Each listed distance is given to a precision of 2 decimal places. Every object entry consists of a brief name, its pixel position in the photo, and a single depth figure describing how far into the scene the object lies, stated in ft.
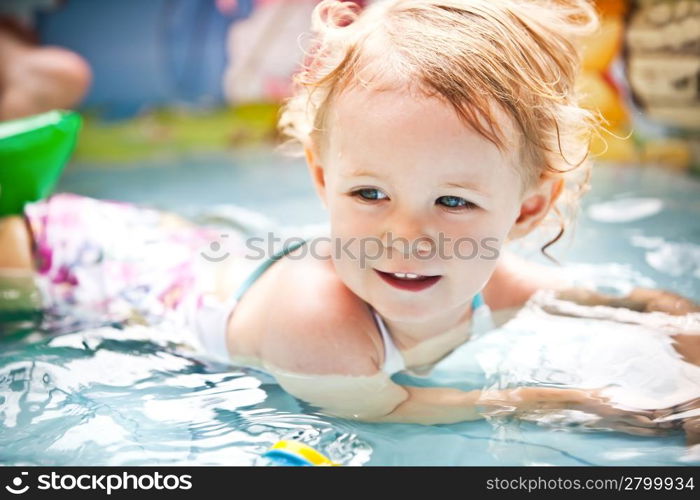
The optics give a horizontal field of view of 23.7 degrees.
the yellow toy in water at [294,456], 2.82
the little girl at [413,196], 2.97
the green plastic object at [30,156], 3.72
